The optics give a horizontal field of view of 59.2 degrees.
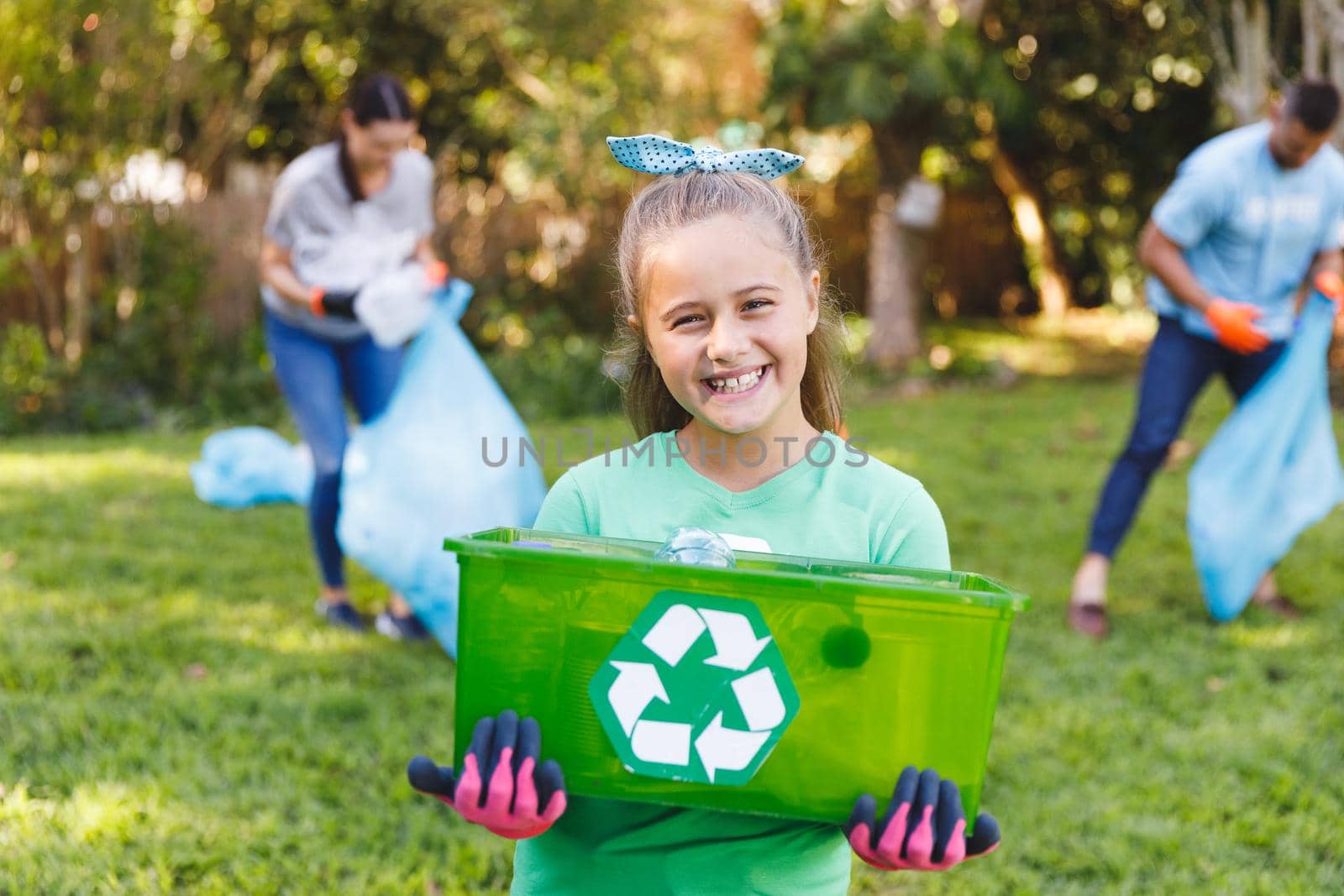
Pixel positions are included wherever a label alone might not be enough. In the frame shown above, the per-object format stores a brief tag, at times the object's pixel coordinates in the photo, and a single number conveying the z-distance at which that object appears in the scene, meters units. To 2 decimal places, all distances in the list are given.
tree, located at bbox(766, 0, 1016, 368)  8.72
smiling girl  1.26
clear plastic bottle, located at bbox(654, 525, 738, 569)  1.12
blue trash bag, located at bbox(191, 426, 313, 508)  5.16
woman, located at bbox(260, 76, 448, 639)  3.53
